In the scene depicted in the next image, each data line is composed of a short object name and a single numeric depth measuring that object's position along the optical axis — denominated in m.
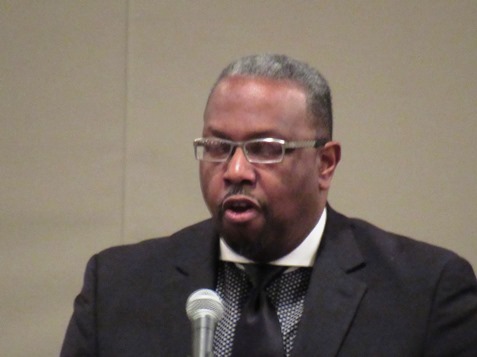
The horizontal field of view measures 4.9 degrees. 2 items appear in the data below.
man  7.05
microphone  6.72
